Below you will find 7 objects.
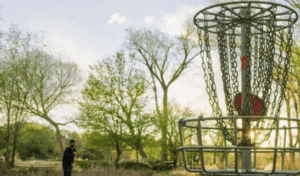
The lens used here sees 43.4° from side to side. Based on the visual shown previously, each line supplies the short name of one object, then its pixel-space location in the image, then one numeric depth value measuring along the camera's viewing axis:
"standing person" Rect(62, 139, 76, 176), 10.30
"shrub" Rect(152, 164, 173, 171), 20.29
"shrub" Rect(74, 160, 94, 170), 20.07
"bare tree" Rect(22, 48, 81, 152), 25.34
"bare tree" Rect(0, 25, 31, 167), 20.33
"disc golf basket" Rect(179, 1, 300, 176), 2.10
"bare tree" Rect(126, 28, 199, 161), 27.86
